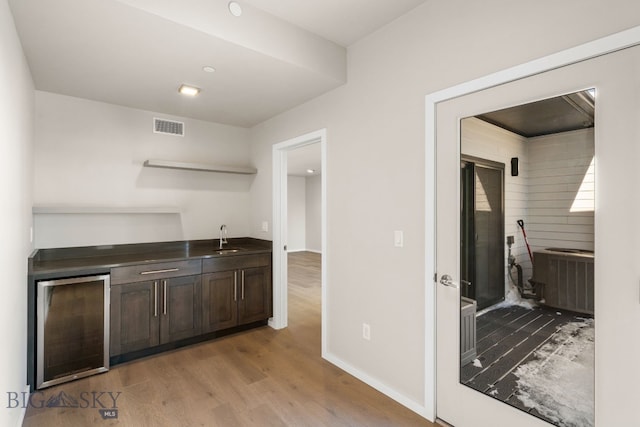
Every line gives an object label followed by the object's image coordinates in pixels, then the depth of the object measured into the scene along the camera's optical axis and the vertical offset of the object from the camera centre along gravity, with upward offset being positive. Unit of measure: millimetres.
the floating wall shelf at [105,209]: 2878 +36
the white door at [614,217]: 1367 -15
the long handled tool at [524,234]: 1790 -116
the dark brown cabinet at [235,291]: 3334 -858
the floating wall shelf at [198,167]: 3434 +535
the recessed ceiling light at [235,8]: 2062 +1337
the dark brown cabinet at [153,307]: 2828 -883
